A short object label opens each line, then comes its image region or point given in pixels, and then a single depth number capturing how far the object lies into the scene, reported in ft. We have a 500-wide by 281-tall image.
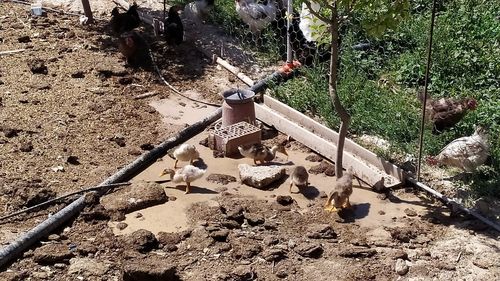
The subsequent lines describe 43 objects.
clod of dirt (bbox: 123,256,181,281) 18.29
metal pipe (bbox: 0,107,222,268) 19.51
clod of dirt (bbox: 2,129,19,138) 25.68
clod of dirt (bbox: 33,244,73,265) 19.36
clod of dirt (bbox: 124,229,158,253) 19.89
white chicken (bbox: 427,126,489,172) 22.12
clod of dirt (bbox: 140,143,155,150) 25.55
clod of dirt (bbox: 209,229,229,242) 20.27
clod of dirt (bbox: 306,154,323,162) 25.02
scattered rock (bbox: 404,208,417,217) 21.56
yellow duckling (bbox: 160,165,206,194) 22.66
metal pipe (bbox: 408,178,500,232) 20.67
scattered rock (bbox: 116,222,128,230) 21.05
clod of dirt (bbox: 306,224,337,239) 20.38
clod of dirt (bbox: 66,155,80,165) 24.38
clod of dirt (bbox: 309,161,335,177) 24.01
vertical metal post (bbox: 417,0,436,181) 21.22
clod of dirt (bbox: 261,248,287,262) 19.47
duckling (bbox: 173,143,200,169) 23.99
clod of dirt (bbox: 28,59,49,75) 30.78
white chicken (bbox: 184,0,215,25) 35.53
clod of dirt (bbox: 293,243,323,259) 19.61
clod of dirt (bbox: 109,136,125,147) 25.75
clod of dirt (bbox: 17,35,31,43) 33.83
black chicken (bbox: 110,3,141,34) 33.83
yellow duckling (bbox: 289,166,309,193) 22.53
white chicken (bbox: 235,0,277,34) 32.40
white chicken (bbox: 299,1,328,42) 29.37
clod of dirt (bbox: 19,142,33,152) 24.80
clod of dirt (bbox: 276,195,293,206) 22.21
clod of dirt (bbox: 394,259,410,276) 18.92
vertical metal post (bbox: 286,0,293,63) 30.25
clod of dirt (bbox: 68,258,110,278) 18.98
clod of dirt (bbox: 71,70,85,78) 30.63
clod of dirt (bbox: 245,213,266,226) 21.06
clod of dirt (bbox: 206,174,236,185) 23.71
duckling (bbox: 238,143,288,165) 24.36
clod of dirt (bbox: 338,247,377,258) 19.61
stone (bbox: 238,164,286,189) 23.21
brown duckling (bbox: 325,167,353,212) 21.25
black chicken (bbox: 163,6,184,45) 32.53
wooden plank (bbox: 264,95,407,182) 23.34
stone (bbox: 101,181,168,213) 21.93
